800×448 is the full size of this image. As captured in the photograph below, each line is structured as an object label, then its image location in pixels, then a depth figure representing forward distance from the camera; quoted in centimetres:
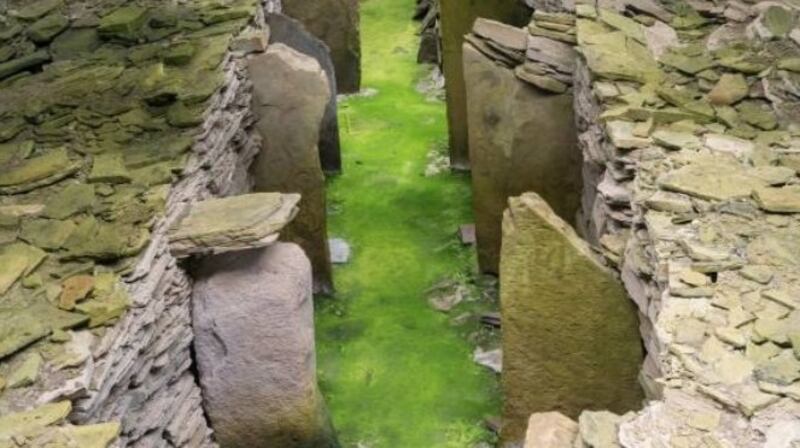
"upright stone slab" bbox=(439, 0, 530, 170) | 806
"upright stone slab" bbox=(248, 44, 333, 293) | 654
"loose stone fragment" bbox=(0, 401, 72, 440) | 362
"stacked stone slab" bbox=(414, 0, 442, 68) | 1091
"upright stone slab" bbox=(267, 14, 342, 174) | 755
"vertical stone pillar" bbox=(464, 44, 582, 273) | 644
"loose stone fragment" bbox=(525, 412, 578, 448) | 375
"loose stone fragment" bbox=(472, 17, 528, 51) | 659
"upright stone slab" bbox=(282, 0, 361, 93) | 973
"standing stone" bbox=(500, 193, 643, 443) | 484
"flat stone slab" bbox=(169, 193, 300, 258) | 486
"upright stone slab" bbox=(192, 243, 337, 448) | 492
